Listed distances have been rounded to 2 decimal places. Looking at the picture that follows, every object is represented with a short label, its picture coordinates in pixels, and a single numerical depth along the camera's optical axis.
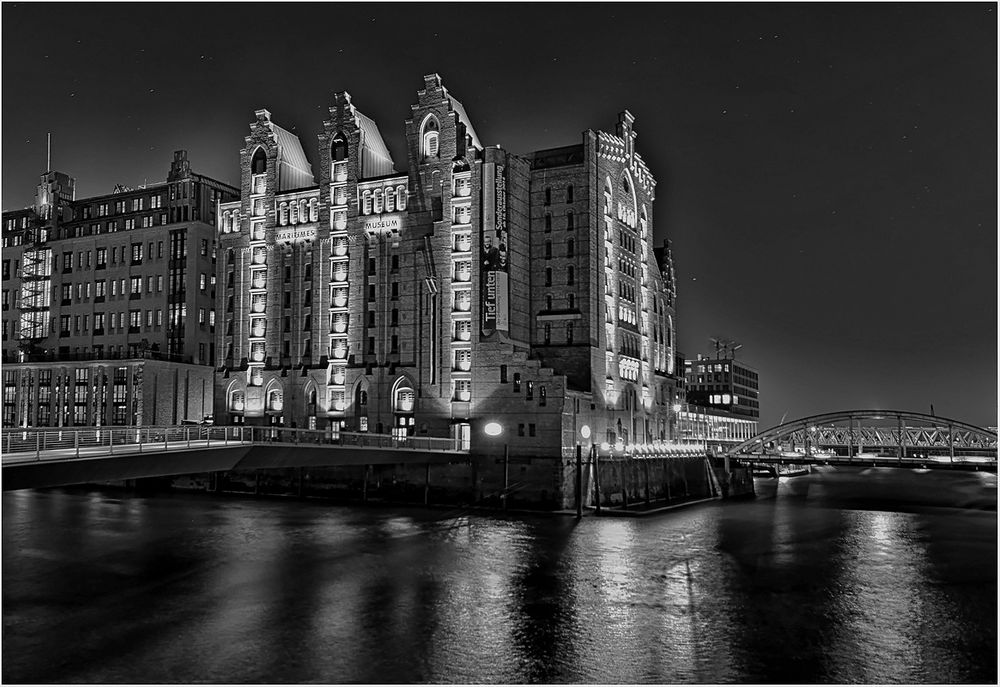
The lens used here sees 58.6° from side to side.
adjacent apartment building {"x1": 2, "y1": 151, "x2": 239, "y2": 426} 117.38
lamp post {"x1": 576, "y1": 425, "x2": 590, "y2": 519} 82.38
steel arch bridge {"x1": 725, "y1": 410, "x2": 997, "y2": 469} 94.81
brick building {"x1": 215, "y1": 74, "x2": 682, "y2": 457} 92.94
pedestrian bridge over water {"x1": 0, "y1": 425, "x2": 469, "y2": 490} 44.09
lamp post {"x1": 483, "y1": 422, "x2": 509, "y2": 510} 89.31
